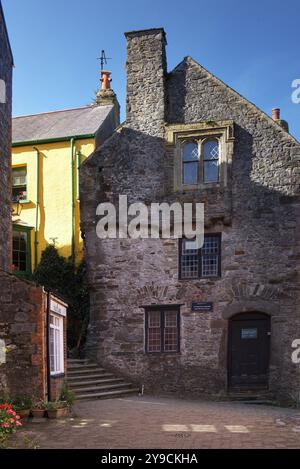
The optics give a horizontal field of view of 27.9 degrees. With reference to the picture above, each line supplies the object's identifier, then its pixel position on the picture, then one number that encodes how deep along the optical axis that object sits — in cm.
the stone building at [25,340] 1212
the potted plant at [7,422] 964
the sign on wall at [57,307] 1308
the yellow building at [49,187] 2181
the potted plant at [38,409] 1177
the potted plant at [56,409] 1181
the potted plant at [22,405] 1169
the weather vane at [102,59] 2571
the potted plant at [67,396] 1321
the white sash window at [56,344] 1329
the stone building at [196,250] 1767
